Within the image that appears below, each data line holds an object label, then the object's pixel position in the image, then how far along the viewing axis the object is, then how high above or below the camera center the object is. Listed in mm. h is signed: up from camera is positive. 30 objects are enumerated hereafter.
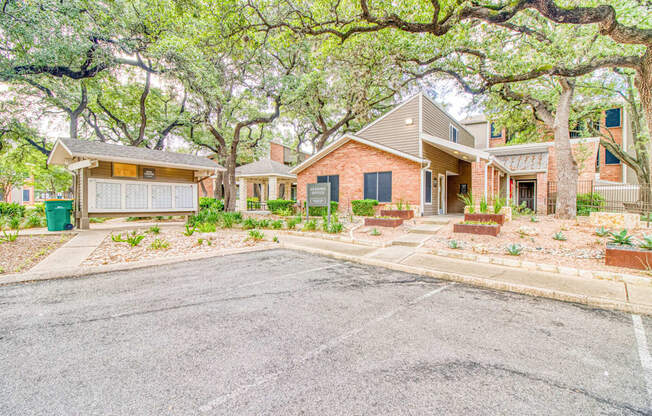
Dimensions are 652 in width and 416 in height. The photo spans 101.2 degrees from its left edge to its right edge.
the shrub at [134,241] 6727 -879
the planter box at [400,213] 11062 -351
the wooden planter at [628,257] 4842 -1001
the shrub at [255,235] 8109 -923
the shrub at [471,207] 9043 -89
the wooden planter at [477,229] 7719 -731
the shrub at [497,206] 8830 -57
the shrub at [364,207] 13323 -106
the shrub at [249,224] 10203 -715
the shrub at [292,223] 10385 -719
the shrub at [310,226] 9845 -773
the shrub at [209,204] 17092 +105
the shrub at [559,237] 6888 -853
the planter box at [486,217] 8562 -418
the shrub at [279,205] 16922 +20
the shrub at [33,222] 10898 -651
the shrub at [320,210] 14026 -262
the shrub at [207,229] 8609 -749
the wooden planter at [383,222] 9961 -643
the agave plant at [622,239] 5516 -742
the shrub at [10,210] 13172 -181
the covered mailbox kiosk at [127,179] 9961 +1140
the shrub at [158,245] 6723 -1004
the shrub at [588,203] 13492 +47
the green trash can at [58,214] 9452 -269
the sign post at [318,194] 10039 +420
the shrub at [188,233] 8138 -828
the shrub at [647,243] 4926 -740
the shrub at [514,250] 6027 -1034
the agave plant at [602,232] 6803 -727
